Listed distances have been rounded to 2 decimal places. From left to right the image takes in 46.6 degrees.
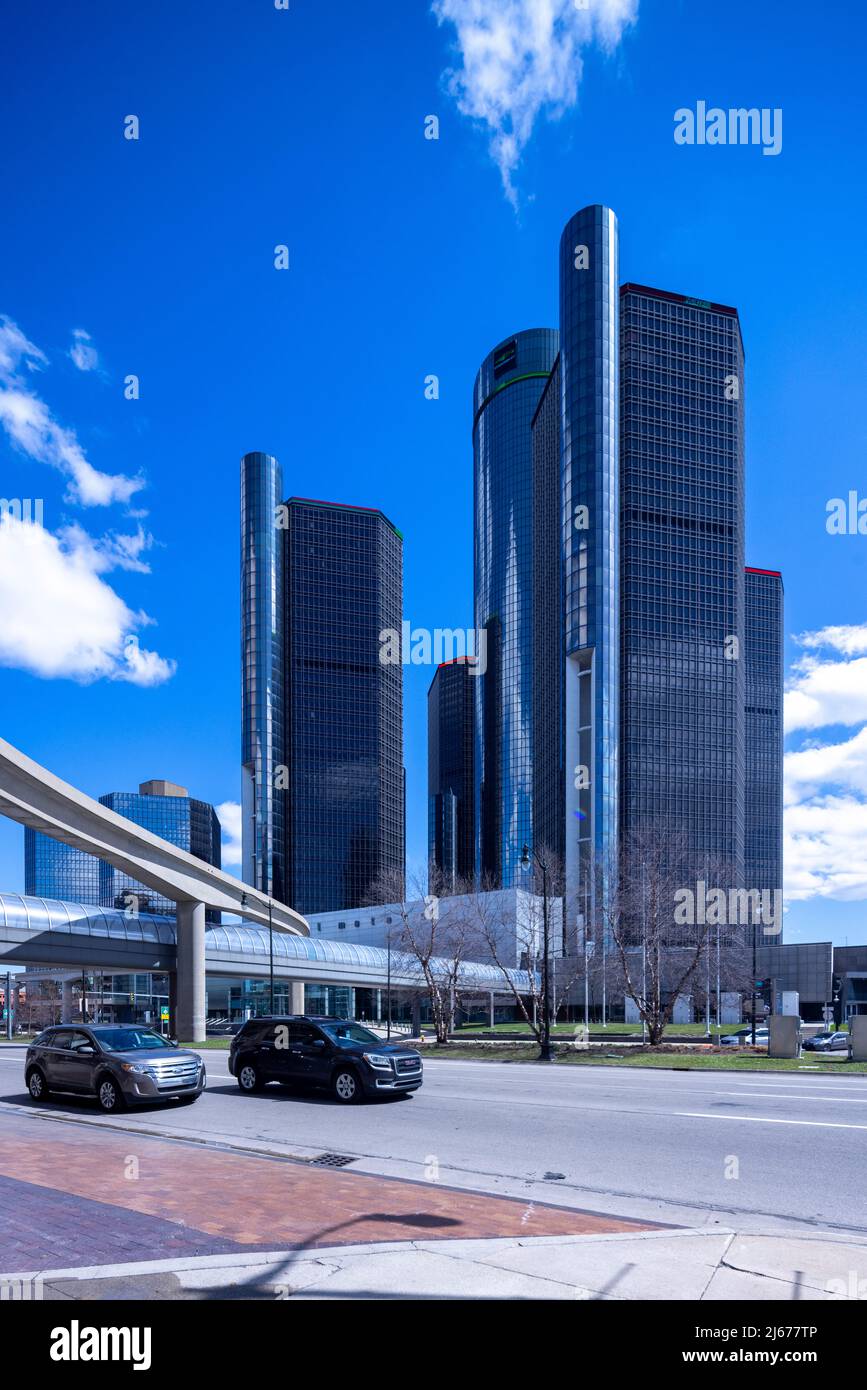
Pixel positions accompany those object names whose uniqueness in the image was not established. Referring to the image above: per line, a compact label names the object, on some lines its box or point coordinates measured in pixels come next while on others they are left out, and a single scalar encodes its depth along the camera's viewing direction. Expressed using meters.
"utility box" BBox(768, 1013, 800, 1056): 29.67
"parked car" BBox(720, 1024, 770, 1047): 52.41
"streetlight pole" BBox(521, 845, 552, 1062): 32.01
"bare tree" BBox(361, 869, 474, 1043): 44.31
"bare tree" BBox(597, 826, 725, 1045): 38.50
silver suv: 17.23
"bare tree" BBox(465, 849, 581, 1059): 43.60
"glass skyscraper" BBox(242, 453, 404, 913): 186.62
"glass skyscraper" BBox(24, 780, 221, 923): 75.19
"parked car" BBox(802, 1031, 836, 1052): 53.82
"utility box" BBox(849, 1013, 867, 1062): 27.53
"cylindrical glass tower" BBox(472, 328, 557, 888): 183.88
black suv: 18.02
